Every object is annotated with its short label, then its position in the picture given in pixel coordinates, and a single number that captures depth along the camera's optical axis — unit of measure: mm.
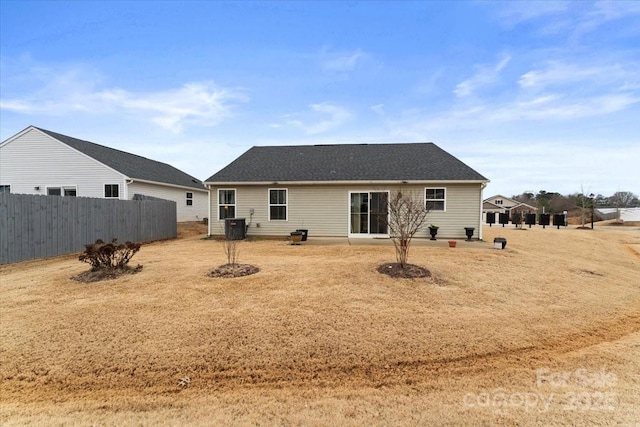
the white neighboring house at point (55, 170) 17078
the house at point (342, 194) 13297
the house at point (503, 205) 50969
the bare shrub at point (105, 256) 6805
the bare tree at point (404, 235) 7137
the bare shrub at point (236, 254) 8660
